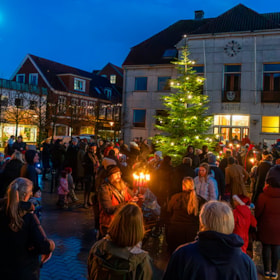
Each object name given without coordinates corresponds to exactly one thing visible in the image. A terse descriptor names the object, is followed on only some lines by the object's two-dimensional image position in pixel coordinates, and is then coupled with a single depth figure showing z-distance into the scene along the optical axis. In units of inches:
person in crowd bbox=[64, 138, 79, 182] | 490.0
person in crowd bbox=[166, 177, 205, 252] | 203.8
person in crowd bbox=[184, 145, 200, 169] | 402.8
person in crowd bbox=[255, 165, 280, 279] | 218.5
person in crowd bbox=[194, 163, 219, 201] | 264.1
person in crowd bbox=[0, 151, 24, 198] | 266.7
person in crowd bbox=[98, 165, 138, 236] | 194.4
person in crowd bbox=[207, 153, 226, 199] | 314.8
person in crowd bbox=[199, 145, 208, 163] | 464.0
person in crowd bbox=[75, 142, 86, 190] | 468.6
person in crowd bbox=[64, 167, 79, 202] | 418.3
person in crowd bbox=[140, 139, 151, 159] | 527.2
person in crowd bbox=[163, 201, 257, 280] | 92.7
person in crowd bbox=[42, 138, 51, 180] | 601.9
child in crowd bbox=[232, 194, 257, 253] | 189.5
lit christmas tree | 580.4
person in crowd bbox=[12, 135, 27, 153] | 455.8
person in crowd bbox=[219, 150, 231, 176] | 418.6
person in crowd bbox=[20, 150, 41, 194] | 256.4
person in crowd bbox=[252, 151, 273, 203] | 316.8
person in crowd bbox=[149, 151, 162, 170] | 362.6
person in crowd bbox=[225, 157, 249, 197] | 334.6
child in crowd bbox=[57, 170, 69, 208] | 393.7
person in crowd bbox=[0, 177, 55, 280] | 123.3
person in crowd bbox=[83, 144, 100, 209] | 404.5
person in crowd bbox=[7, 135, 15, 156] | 556.3
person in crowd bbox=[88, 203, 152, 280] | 101.1
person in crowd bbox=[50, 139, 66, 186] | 507.5
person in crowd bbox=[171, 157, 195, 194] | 299.9
